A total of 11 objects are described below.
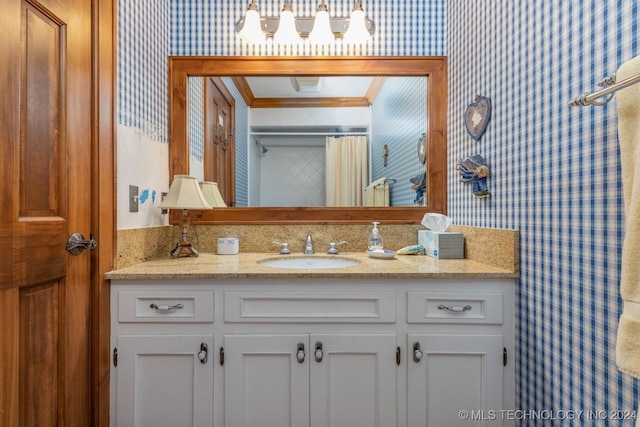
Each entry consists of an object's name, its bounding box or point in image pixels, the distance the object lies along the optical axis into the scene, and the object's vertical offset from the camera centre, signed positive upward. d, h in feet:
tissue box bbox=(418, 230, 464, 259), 4.97 -0.46
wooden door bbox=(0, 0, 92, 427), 2.80 +0.04
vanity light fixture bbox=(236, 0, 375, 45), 5.47 +3.07
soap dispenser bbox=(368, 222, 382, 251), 5.47 -0.43
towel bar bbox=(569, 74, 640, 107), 2.19 +0.86
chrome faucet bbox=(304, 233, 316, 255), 5.56 -0.56
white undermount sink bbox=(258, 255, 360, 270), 5.25 -0.77
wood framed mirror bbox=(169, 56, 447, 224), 5.73 +1.96
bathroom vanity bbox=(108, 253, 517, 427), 3.94 -1.60
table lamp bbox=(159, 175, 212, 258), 4.92 +0.19
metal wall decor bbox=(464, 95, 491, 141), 4.49 +1.36
